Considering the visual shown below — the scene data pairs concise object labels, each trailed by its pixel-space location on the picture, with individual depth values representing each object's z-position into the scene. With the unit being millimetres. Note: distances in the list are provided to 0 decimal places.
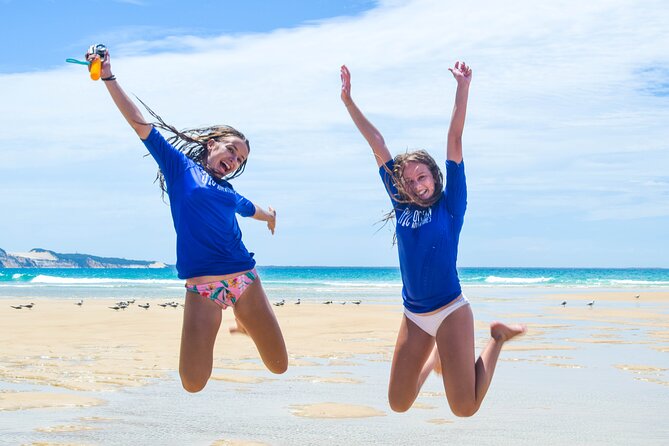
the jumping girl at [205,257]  6316
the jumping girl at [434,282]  6379
